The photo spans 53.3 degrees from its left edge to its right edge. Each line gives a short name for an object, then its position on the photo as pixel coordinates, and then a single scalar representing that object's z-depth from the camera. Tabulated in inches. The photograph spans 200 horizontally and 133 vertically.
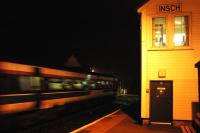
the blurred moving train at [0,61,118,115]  300.1
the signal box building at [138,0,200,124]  374.1
